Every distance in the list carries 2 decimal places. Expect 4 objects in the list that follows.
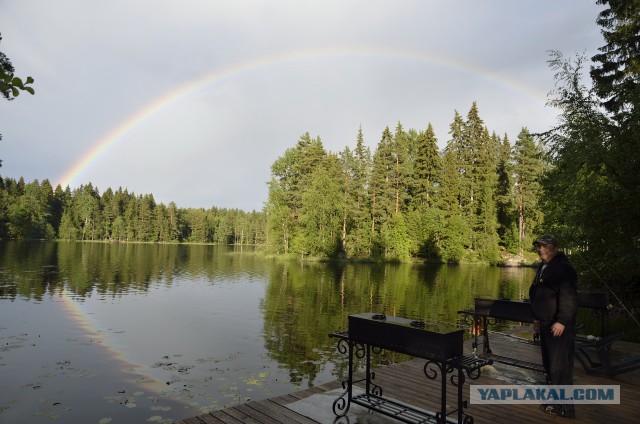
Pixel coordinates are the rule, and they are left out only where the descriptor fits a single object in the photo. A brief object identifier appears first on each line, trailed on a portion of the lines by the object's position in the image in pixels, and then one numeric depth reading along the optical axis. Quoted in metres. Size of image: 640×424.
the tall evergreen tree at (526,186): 59.12
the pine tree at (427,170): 63.47
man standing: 5.76
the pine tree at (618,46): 19.09
